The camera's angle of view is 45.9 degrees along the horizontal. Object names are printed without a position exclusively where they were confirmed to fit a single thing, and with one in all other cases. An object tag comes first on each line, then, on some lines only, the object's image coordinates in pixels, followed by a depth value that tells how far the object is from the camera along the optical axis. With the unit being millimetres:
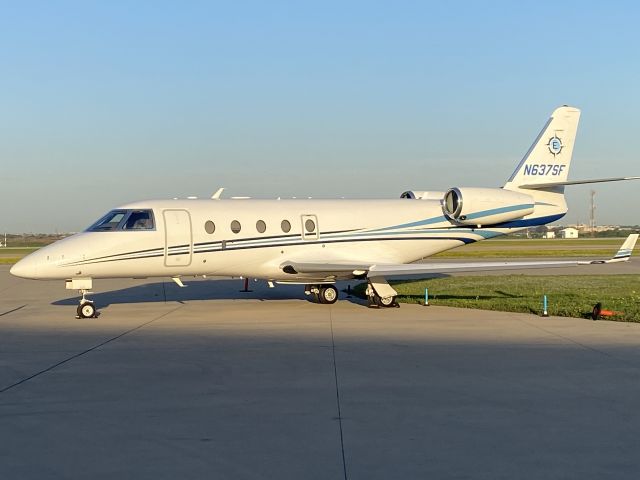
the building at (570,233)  125581
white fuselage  18938
